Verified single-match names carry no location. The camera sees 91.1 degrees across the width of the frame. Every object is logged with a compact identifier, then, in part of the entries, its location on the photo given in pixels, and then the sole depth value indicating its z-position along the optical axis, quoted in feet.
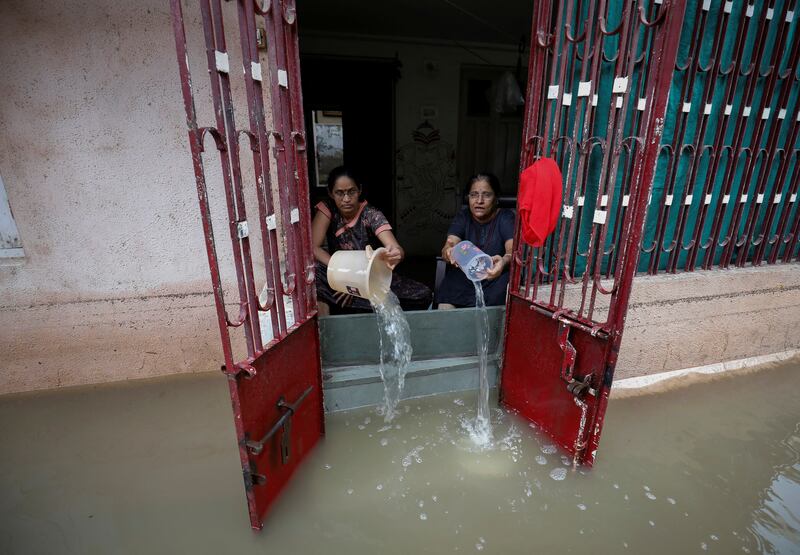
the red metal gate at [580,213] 5.41
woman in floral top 9.00
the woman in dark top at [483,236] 8.90
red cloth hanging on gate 6.34
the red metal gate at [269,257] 4.46
